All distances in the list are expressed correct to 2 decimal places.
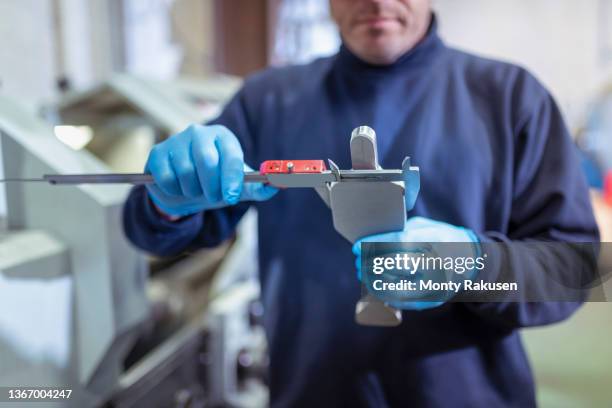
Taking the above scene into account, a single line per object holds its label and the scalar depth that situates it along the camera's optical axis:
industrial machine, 0.54
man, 0.61
